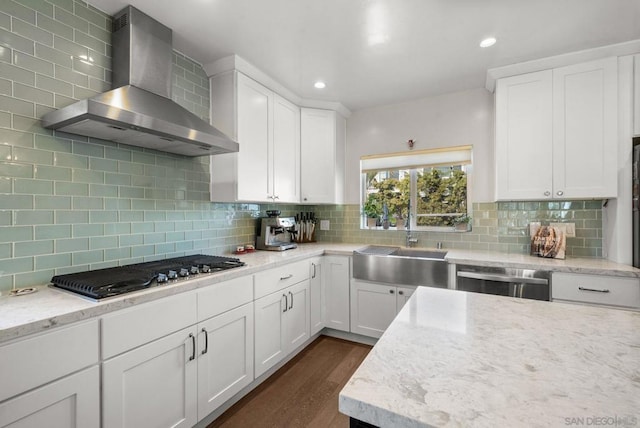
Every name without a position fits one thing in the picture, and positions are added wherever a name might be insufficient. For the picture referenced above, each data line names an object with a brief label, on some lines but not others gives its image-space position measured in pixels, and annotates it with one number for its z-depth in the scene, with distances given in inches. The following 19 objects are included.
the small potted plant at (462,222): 117.1
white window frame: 118.7
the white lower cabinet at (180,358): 50.4
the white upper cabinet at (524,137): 91.9
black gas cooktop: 51.9
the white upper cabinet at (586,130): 84.7
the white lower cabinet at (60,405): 39.2
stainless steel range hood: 56.1
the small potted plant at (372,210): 135.1
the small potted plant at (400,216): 130.1
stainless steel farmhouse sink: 96.0
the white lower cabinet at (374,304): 104.0
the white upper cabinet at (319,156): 125.4
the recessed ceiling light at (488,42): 80.7
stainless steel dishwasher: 83.0
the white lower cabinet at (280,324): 82.0
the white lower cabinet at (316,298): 107.1
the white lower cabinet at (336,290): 112.5
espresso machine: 111.1
